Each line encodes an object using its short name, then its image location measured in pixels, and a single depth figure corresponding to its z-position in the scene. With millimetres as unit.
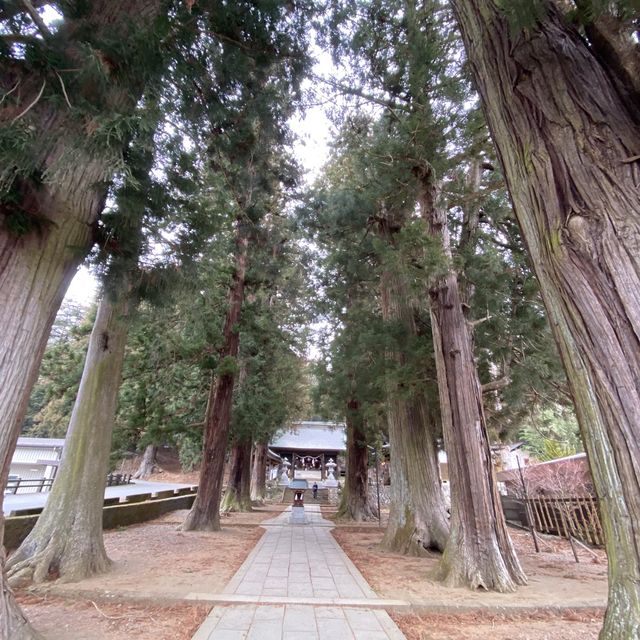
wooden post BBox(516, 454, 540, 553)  7136
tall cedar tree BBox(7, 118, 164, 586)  3228
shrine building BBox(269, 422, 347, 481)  25375
